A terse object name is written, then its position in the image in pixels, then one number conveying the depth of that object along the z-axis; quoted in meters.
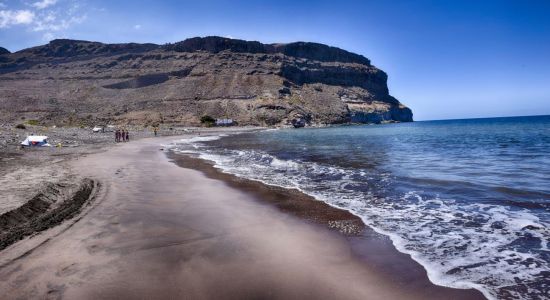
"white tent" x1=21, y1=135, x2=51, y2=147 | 23.05
